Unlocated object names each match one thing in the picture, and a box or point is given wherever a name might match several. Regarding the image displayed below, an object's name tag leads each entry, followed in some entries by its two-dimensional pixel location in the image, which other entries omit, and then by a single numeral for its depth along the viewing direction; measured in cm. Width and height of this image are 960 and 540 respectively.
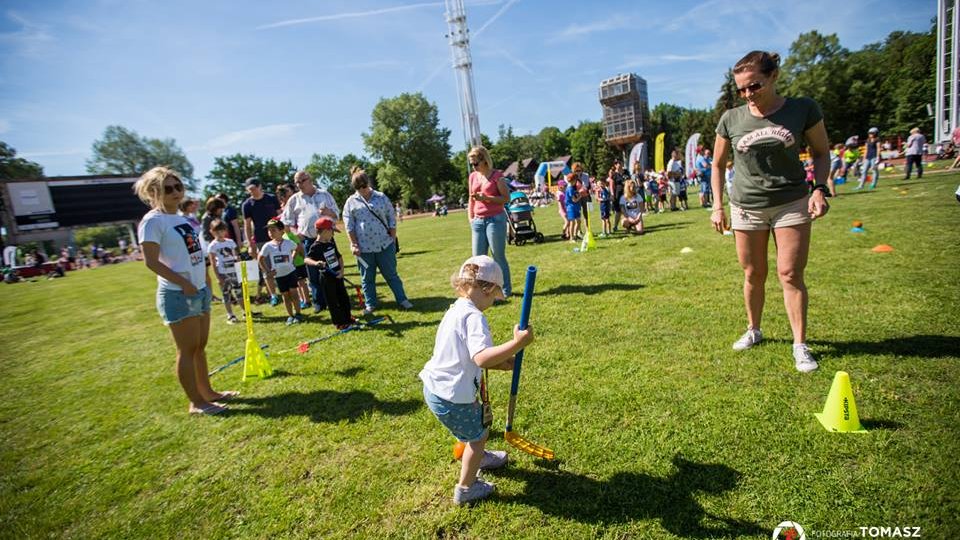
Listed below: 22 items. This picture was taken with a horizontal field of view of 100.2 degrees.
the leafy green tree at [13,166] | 6231
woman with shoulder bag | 644
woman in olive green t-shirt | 330
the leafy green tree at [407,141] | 5759
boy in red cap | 623
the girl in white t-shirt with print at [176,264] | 367
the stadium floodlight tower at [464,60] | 3534
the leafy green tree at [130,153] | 7531
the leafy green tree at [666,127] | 8369
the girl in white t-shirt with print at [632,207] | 1170
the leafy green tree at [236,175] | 6812
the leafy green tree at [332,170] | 8488
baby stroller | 1241
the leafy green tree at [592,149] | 7881
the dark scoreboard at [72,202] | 4369
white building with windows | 2077
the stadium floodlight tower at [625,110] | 7438
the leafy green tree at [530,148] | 10231
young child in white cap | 240
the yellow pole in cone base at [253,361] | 501
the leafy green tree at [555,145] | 9388
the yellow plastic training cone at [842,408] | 271
